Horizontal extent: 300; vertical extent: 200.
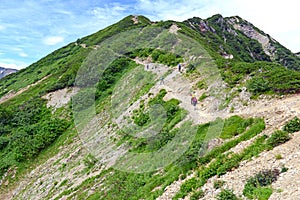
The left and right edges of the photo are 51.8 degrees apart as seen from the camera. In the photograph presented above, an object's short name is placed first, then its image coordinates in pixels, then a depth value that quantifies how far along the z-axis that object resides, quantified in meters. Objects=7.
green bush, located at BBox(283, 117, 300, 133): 16.36
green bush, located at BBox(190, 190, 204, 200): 15.08
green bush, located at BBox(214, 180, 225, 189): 14.86
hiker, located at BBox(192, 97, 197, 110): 29.11
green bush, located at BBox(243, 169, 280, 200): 12.51
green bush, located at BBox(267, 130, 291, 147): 15.83
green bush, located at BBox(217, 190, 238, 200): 13.15
